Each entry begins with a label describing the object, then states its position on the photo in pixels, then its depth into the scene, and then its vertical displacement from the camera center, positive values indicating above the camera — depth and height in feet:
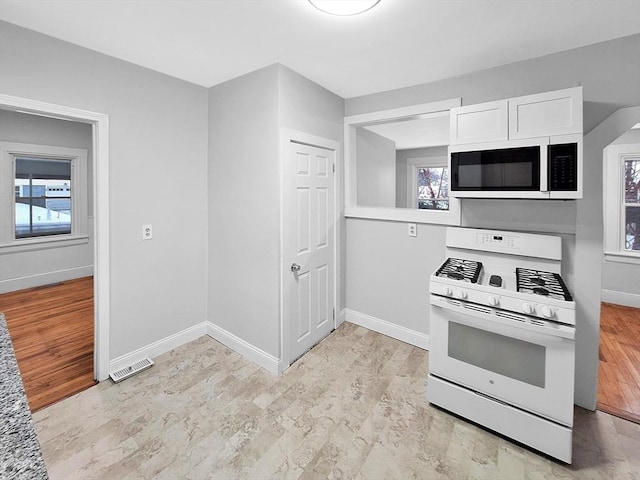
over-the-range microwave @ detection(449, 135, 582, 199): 6.16 +1.45
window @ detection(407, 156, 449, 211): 21.68 +3.65
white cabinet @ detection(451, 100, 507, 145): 6.93 +2.58
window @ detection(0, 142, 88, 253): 14.62 +2.02
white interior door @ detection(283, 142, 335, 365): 8.64 -0.33
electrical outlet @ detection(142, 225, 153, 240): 8.70 +0.10
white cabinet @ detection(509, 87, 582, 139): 6.13 +2.48
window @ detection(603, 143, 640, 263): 12.52 +1.36
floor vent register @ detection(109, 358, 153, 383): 7.98 -3.53
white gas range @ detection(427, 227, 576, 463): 5.57 -2.13
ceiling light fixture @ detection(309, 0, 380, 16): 5.37 +3.97
